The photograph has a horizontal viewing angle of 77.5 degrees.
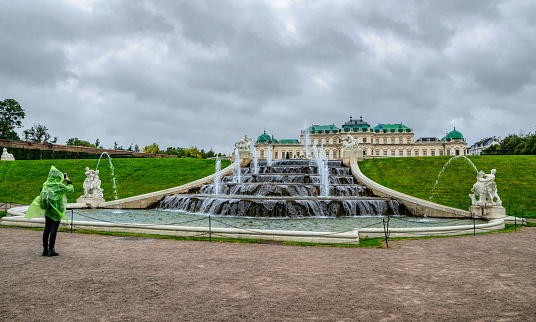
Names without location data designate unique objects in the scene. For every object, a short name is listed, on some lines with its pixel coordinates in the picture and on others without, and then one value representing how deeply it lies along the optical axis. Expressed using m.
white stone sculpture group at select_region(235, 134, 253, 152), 37.56
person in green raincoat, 8.54
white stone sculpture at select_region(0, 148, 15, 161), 39.78
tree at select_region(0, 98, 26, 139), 61.31
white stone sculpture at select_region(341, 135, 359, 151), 35.34
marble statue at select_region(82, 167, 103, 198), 22.02
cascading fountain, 19.05
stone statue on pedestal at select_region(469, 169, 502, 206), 17.09
